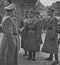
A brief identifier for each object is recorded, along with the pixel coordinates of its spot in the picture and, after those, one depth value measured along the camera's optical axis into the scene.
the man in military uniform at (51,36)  4.91
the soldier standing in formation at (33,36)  5.36
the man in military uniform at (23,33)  5.72
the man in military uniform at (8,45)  3.40
